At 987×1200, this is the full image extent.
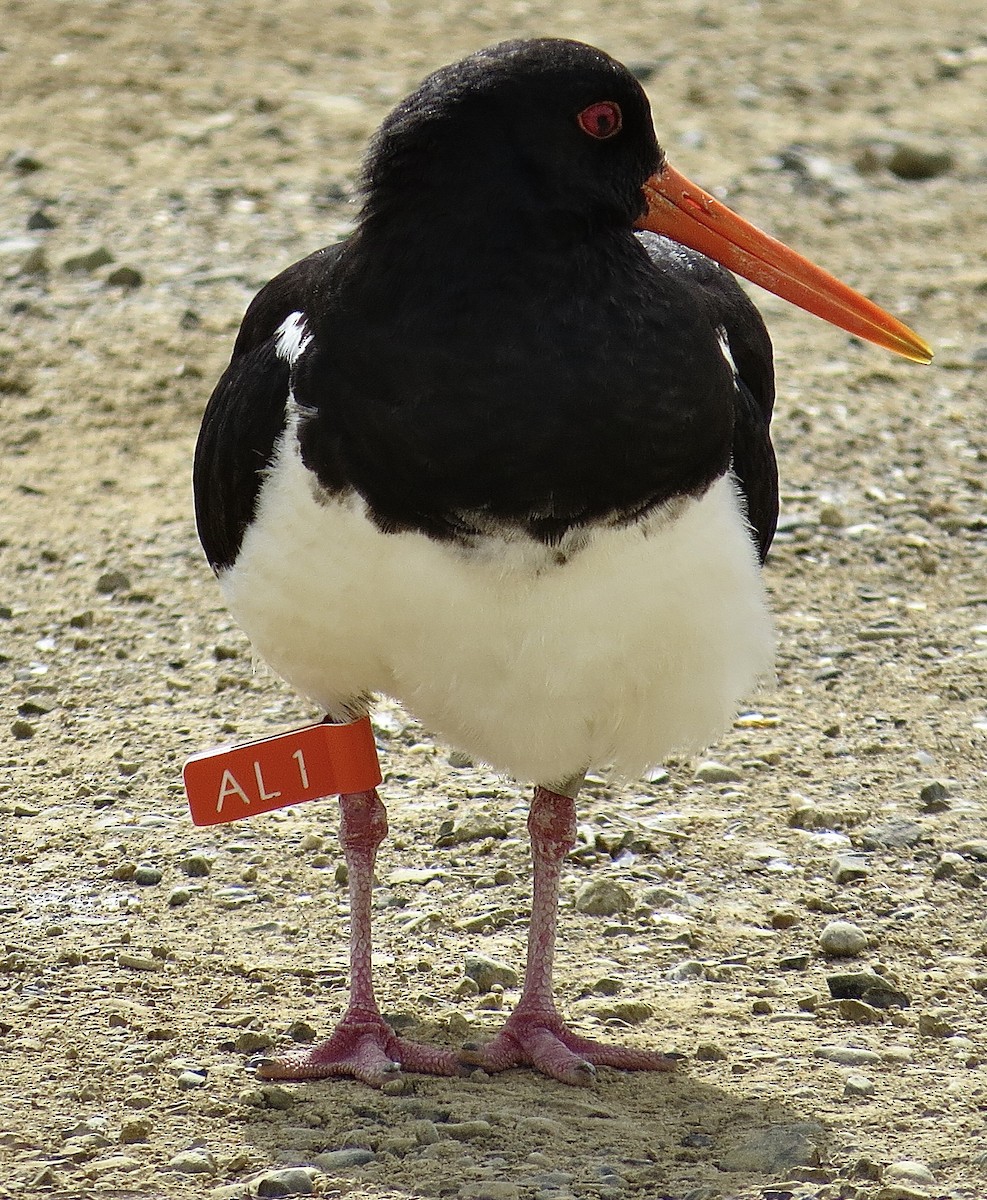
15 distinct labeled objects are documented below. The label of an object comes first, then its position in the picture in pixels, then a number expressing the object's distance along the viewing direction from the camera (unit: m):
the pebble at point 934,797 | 11.55
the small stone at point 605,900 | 10.77
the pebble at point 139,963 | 9.96
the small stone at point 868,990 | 9.77
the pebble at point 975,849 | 11.03
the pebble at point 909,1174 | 8.16
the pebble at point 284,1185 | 8.09
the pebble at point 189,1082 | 8.96
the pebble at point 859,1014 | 9.62
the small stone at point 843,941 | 10.19
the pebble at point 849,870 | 10.89
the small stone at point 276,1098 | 8.94
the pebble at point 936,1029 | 9.46
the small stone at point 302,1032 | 9.57
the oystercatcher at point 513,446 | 8.09
